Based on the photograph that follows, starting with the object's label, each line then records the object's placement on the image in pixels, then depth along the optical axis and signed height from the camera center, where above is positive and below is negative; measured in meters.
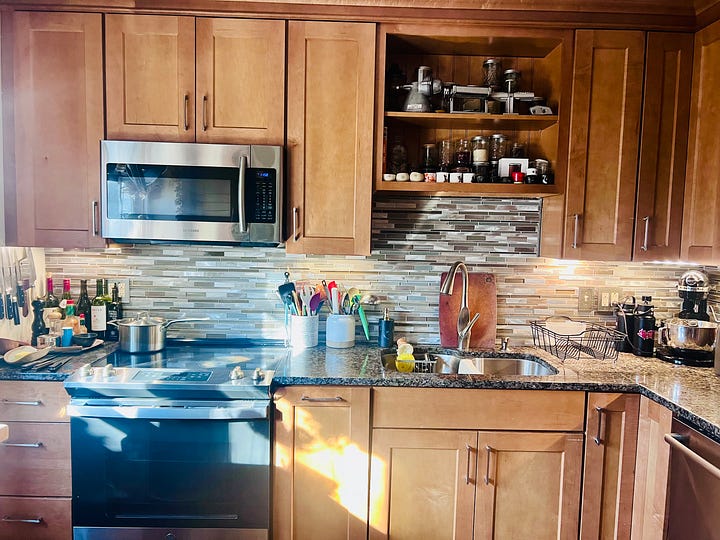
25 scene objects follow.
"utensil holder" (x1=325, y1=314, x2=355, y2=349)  2.31 -0.44
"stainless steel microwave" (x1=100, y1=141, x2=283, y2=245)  2.03 +0.16
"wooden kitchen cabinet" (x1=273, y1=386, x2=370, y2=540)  1.88 -0.84
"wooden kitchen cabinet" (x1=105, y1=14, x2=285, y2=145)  2.06 +0.63
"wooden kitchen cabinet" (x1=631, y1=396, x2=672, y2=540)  1.71 -0.80
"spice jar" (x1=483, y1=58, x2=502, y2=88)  2.26 +0.75
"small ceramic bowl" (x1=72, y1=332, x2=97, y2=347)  2.24 -0.50
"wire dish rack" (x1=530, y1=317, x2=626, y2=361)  2.29 -0.46
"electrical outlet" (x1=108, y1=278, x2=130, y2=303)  2.42 -0.27
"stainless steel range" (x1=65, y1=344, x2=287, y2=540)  1.81 -0.81
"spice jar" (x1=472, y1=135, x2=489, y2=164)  2.26 +0.40
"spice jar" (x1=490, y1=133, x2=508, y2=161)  2.30 +0.42
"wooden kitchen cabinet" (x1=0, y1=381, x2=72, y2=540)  1.84 -0.85
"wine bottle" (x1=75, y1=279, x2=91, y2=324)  2.37 -0.35
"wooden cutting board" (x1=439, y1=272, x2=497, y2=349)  2.45 -0.34
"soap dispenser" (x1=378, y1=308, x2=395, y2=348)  2.37 -0.45
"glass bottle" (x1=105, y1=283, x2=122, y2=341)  2.38 -0.40
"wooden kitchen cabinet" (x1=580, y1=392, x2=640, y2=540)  1.87 -0.83
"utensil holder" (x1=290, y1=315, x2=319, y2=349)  2.29 -0.44
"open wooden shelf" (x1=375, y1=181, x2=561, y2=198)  2.13 +0.21
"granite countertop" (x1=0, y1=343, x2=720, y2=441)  1.77 -0.52
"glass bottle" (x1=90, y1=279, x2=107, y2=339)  2.34 -0.40
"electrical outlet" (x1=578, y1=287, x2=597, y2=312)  2.49 -0.27
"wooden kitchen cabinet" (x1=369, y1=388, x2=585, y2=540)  1.89 -0.84
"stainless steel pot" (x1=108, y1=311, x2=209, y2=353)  2.18 -0.45
